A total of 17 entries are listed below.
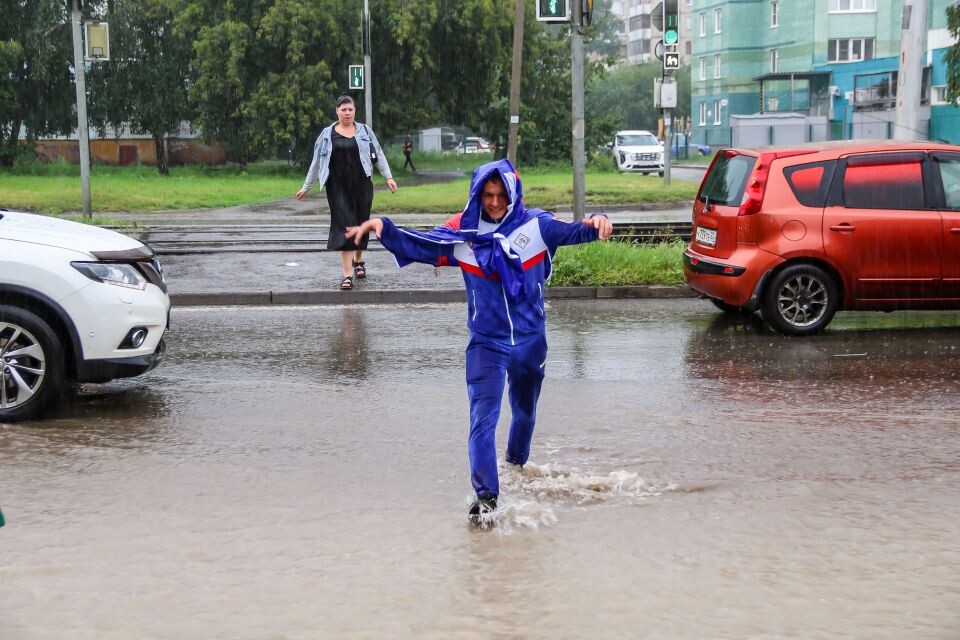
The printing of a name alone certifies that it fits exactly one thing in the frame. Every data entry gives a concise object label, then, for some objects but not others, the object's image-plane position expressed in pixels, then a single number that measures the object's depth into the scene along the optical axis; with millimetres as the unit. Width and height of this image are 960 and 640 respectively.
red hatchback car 10430
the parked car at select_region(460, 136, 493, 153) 76750
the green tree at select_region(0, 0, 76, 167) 40156
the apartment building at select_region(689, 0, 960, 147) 50844
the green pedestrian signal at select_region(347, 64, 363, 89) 31344
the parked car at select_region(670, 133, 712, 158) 69294
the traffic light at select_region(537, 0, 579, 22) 14141
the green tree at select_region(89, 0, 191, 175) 42188
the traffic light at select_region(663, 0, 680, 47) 19656
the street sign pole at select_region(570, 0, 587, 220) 14359
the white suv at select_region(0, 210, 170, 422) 7301
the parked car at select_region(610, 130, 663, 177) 45531
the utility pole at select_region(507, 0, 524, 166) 21809
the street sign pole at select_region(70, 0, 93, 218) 18641
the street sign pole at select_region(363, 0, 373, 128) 32406
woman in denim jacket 12773
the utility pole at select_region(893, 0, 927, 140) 16453
